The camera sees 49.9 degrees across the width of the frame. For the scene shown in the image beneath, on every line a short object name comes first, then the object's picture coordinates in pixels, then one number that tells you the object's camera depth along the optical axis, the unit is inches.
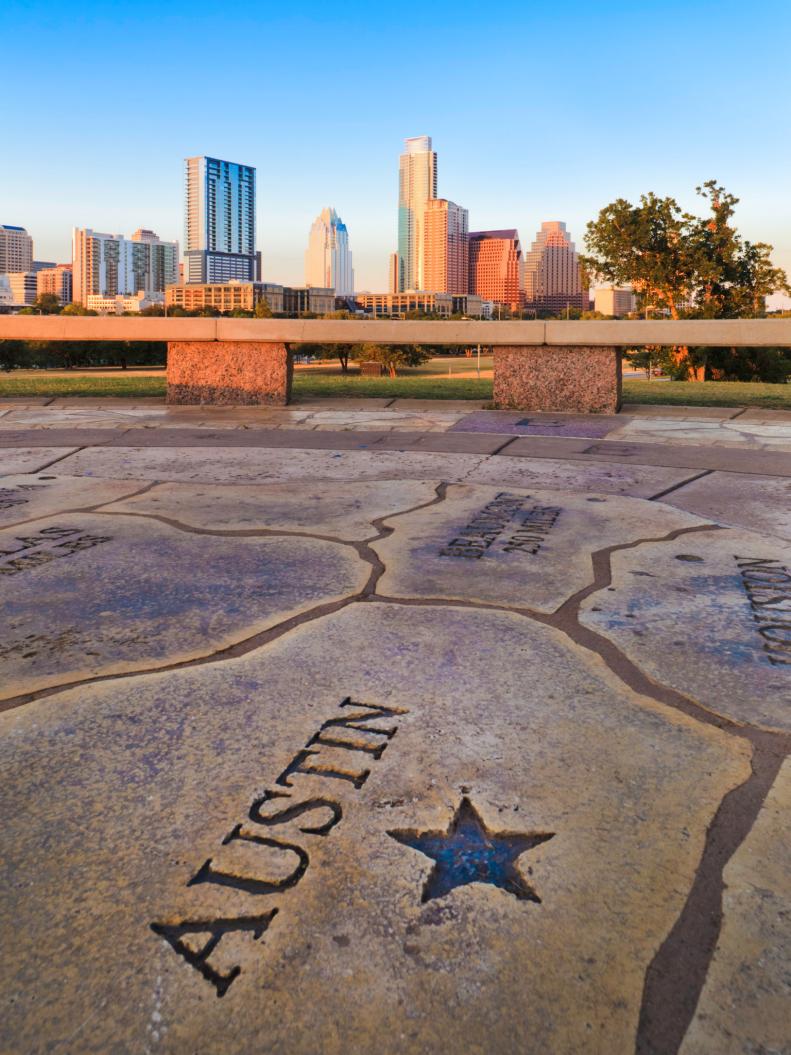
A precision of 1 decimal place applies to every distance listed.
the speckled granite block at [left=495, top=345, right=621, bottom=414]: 289.0
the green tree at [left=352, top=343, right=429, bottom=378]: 1737.2
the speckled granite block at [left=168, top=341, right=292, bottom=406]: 311.9
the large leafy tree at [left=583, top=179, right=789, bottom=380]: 1101.7
